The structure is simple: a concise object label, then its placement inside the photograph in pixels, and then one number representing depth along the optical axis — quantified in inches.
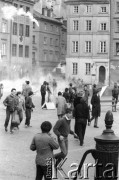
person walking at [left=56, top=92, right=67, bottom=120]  733.9
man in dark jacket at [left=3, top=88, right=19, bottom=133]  693.3
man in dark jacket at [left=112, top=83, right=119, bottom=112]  1103.6
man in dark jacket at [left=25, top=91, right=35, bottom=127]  753.6
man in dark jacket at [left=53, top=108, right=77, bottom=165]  446.5
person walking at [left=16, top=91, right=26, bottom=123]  720.2
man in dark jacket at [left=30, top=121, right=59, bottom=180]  310.8
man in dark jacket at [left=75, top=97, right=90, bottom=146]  578.6
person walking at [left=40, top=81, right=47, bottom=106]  1140.5
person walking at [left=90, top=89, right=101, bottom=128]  770.8
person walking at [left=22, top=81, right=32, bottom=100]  1007.5
